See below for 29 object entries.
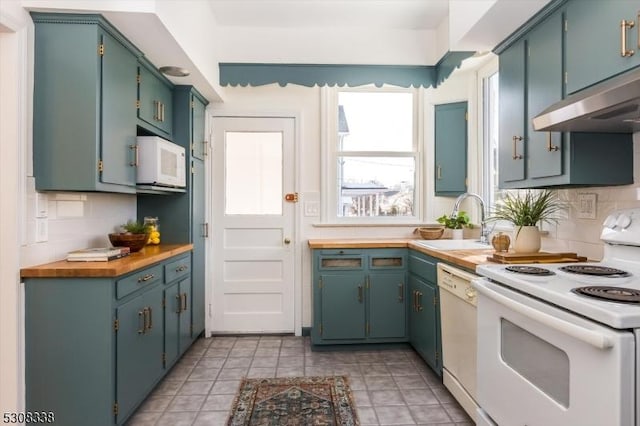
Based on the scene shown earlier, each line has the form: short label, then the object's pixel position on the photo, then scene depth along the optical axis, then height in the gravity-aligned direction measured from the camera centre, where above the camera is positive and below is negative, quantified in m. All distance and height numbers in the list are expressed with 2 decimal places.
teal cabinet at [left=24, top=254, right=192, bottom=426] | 1.88 -0.66
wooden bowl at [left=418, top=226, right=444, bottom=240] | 3.51 -0.18
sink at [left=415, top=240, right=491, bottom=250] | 2.86 -0.25
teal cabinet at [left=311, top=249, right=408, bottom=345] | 3.28 -0.71
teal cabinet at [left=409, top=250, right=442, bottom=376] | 2.71 -0.73
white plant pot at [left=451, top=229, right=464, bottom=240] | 3.40 -0.19
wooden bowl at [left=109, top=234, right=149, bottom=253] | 2.52 -0.19
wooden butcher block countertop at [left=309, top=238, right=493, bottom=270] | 2.21 -0.26
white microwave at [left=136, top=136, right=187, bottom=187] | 2.58 +0.34
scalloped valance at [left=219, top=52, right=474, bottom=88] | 3.36 +1.19
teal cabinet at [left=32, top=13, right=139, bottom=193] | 2.00 +0.57
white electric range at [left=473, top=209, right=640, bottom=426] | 1.02 -0.39
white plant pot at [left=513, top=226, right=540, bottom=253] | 2.12 -0.15
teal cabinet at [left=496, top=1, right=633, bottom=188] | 1.84 +0.42
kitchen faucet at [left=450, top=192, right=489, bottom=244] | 2.98 -0.06
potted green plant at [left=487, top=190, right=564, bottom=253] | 2.13 -0.02
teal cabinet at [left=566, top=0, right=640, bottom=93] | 1.48 +0.71
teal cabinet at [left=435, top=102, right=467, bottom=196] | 3.53 +0.59
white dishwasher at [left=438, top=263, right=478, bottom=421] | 2.12 -0.70
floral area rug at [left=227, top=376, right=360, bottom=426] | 2.21 -1.17
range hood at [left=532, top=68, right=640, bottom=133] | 1.27 +0.38
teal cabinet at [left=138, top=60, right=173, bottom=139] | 2.62 +0.81
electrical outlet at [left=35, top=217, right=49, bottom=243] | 1.99 -0.09
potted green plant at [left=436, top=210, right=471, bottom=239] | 3.41 -0.09
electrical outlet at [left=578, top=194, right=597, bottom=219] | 2.04 +0.04
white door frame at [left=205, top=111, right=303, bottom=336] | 3.70 -0.01
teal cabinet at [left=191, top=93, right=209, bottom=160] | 3.37 +0.75
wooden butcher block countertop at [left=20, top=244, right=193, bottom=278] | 1.87 -0.28
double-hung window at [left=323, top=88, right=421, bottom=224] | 3.79 +0.55
